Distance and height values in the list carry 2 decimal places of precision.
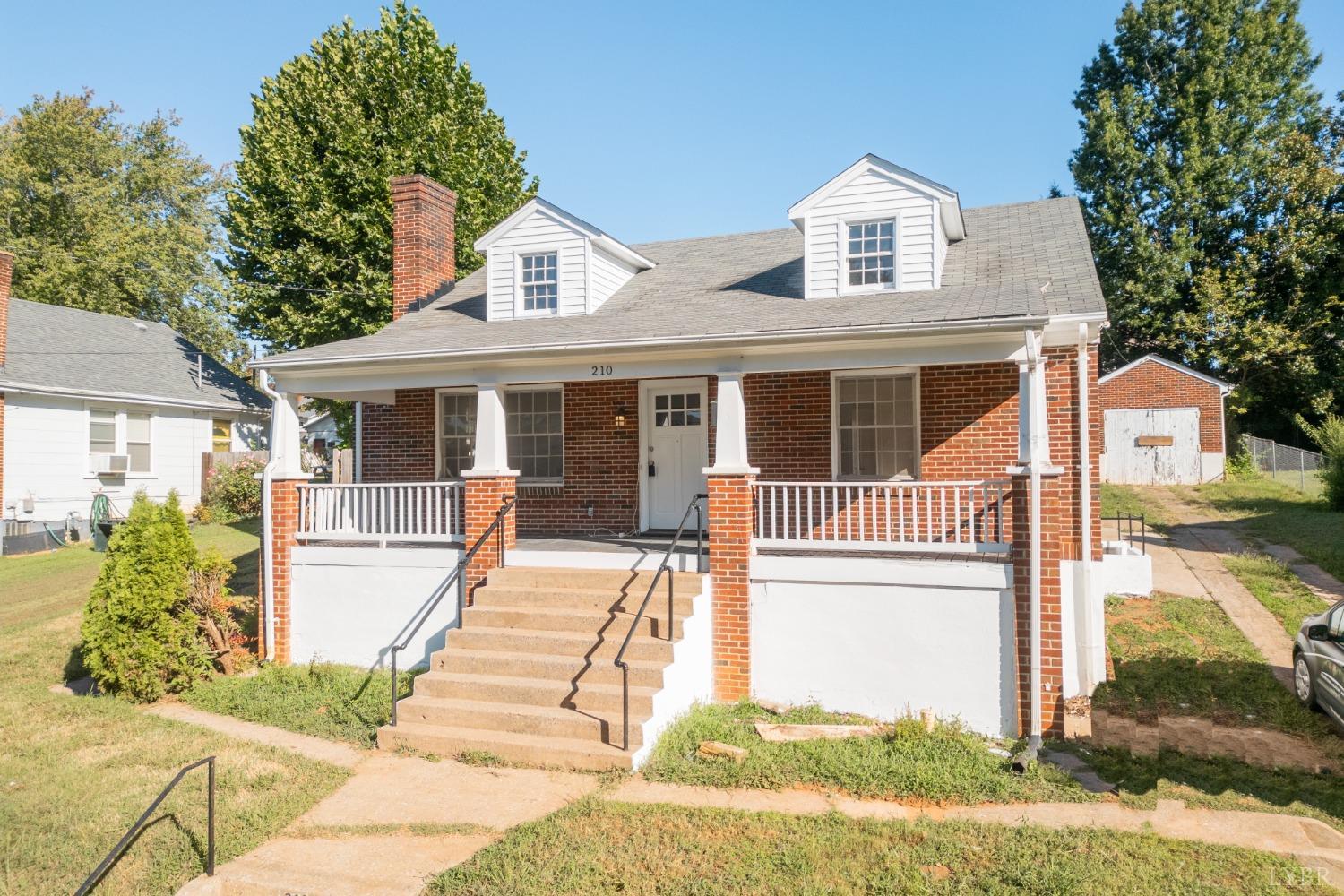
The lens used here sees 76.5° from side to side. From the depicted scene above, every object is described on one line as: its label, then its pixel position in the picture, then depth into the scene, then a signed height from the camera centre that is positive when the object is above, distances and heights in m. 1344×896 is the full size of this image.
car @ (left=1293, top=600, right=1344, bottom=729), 8.34 -2.09
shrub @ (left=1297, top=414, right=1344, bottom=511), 20.05 -0.15
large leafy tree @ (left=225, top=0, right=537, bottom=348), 20.20 +7.17
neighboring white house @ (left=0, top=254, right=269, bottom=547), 19.89 +1.60
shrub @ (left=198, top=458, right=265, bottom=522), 24.27 -0.62
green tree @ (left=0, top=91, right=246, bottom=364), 32.81 +10.30
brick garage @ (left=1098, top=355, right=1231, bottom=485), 27.16 +1.67
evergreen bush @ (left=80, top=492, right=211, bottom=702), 9.59 -1.66
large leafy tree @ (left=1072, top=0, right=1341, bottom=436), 29.33 +9.36
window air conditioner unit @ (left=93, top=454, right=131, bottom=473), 21.59 +0.21
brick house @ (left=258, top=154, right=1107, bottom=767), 8.38 -0.20
